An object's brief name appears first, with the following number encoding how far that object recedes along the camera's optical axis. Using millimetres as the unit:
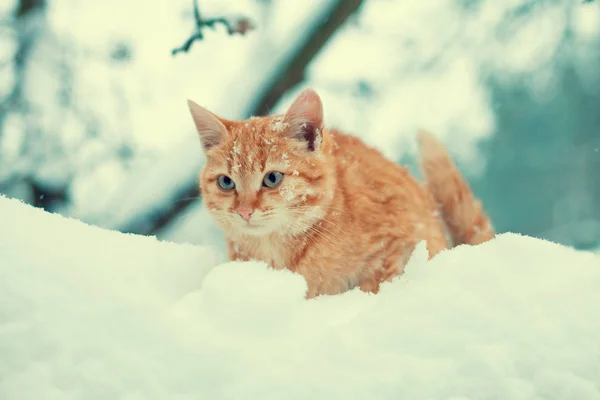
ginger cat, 640
